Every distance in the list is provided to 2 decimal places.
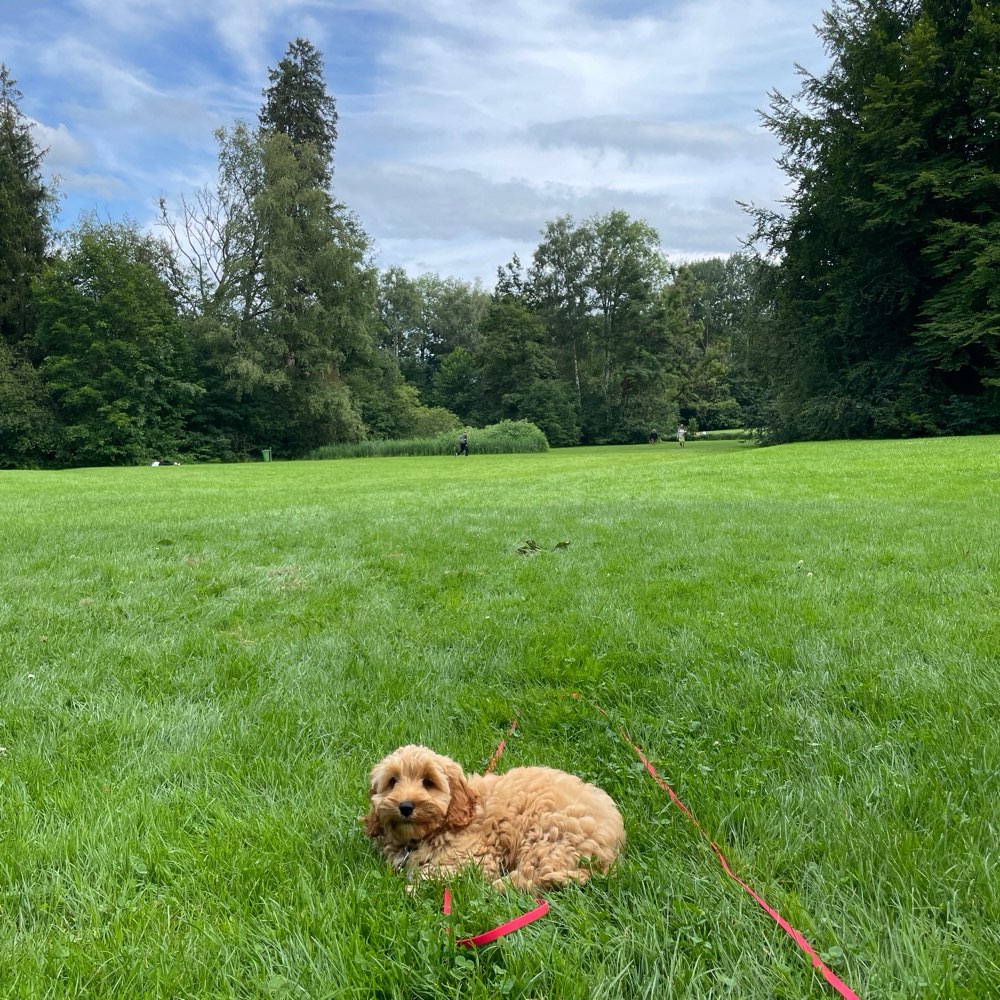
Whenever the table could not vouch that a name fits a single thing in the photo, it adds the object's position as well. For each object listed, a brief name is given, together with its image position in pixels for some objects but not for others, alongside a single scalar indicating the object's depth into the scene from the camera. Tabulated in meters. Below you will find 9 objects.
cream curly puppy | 1.86
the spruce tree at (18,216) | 39.78
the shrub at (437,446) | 41.00
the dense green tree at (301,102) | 46.19
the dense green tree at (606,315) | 53.75
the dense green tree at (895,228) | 24.44
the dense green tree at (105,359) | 38.06
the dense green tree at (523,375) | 54.12
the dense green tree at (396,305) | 66.88
